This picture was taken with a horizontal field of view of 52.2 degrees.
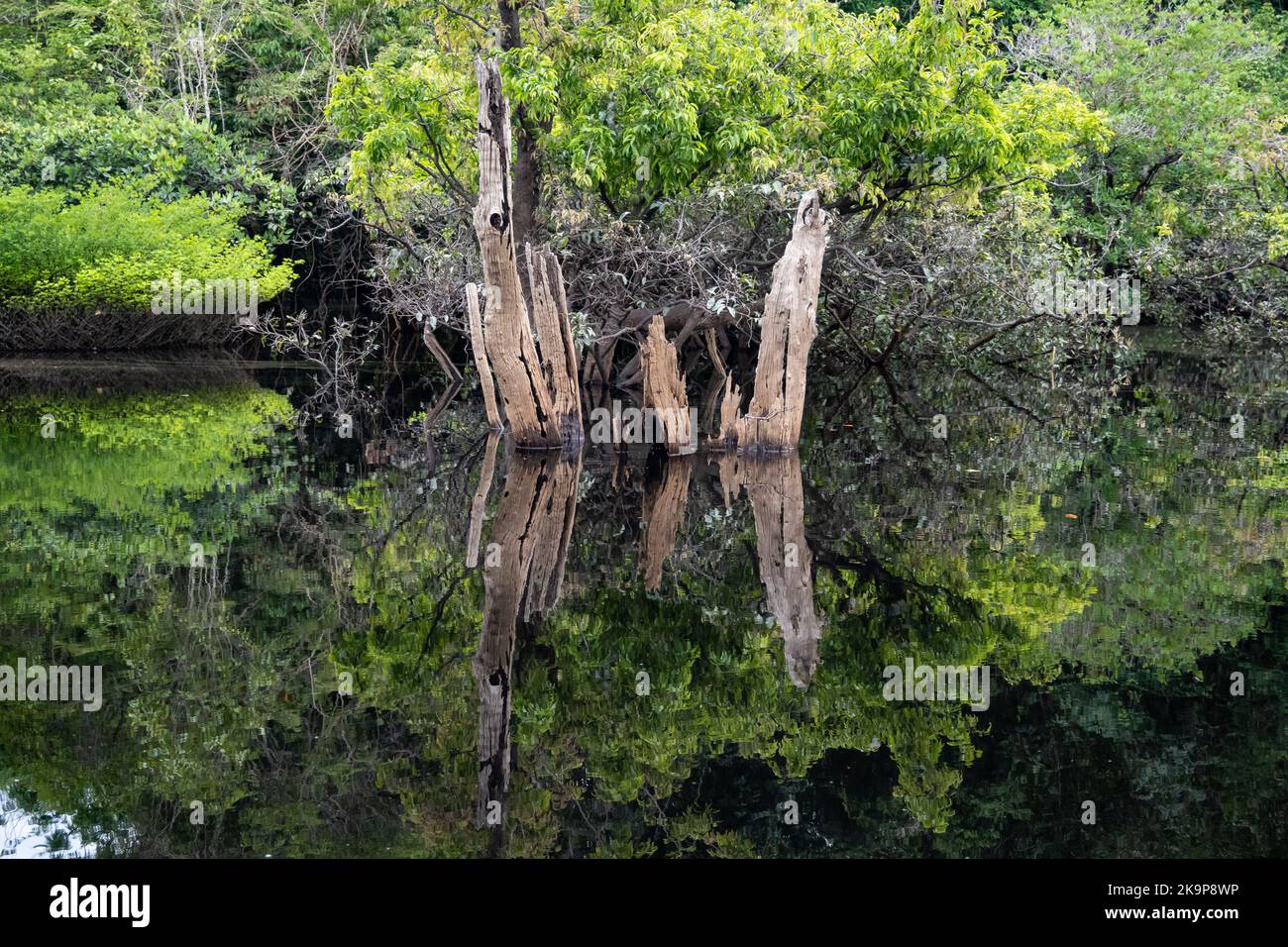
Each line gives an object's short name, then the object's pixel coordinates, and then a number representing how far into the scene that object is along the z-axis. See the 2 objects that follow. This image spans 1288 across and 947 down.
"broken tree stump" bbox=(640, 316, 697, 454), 13.72
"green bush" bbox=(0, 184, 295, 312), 23.62
